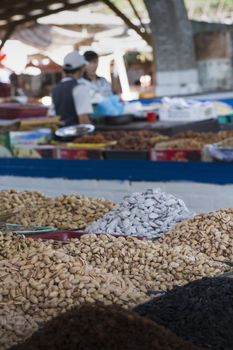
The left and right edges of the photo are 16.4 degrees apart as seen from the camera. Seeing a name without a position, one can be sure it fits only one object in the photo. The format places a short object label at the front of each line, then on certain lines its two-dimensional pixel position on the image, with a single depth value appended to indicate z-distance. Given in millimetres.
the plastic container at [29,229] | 4133
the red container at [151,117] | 7792
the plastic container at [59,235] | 4062
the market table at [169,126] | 7027
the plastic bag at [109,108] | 7918
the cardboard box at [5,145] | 6656
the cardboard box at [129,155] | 5984
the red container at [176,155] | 5703
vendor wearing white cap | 7141
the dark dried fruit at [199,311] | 2721
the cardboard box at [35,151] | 6402
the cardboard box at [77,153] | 6160
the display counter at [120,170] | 5172
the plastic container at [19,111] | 10445
